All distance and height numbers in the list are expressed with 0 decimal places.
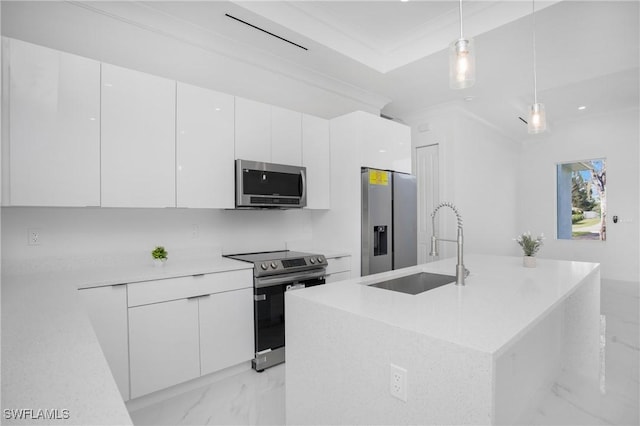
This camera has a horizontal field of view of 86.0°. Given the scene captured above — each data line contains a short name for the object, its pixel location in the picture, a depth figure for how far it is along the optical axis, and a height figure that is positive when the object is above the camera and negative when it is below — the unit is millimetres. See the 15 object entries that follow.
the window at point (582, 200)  6355 +244
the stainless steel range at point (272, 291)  2723 -628
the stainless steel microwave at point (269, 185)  2920 +263
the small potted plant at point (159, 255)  2564 -304
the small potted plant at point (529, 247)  2547 -261
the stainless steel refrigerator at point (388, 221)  3498 -74
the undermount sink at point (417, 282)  2102 -441
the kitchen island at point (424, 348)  1133 -519
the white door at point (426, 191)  5188 +341
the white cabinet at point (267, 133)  3002 +753
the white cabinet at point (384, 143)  3578 +781
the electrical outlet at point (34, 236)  2303 -140
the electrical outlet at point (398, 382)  1262 -629
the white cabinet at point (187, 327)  2195 -786
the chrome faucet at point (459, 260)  1985 -274
